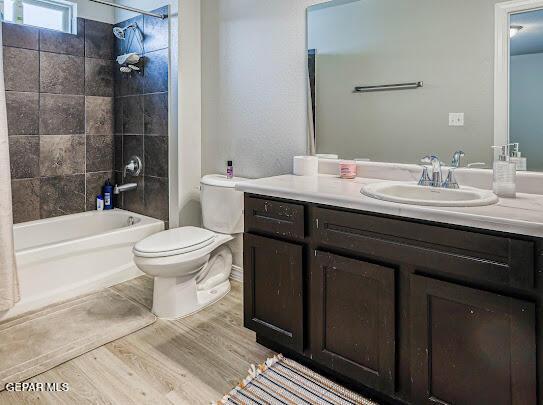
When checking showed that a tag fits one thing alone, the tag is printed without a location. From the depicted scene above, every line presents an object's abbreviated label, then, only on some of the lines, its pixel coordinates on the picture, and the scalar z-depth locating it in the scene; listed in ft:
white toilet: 7.13
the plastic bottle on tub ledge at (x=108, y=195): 10.93
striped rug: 5.32
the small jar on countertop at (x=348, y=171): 6.89
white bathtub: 7.79
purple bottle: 8.67
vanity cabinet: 3.95
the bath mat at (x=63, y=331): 5.98
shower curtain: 6.33
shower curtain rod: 8.88
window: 9.20
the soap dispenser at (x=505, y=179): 5.16
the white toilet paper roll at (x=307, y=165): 7.29
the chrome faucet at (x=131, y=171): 10.33
